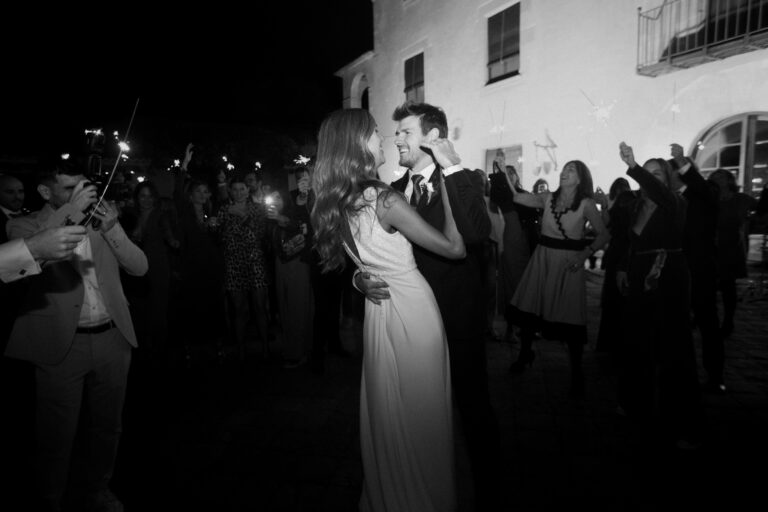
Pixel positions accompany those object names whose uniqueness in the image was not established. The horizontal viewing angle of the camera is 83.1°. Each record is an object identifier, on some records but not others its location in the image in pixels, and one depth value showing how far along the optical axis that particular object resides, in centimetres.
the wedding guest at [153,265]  444
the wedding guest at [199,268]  498
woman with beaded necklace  398
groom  231
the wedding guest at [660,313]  318
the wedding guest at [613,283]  482
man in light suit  218
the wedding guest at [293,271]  473
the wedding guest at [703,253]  374
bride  209
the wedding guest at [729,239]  569
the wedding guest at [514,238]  558
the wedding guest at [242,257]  492
